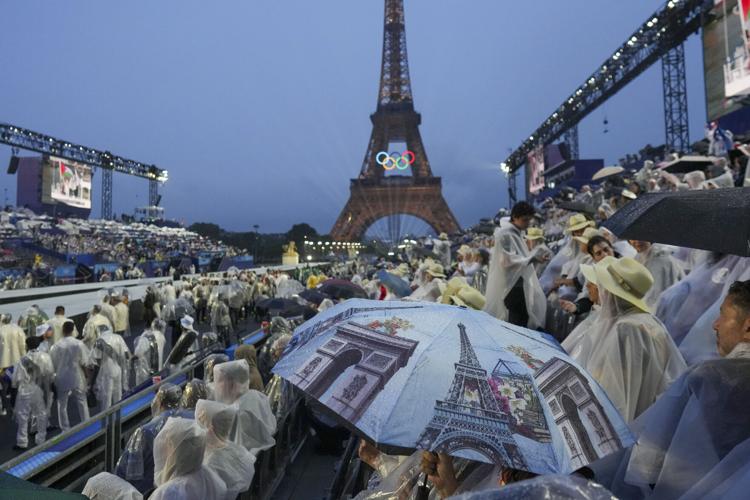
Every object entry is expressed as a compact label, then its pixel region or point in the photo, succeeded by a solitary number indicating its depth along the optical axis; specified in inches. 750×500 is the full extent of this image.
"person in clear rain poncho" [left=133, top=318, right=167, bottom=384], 367.2
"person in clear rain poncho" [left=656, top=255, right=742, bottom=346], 146.9
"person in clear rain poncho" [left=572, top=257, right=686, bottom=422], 98.7
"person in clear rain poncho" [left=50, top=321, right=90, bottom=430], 293.4
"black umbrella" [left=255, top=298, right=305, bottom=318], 387.9
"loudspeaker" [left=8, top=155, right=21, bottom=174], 1550.9
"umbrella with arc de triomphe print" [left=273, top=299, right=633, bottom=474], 58.9
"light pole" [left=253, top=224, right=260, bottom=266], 2142.8
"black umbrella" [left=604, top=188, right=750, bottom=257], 61.4
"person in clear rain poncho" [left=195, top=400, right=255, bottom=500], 118.7
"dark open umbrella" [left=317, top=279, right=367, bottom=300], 380.8
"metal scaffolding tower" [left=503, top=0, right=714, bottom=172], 891.4
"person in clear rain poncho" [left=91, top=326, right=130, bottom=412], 318.0
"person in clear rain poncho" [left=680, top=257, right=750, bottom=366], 118.8
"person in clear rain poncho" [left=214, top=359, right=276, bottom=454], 157.8
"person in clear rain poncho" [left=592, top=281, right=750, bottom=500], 63.4
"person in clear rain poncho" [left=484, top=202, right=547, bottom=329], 182.9
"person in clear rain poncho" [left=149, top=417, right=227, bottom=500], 100.9
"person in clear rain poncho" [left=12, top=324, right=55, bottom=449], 274.8
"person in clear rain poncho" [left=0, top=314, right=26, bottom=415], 329.1
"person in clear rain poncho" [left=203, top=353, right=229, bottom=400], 191.6
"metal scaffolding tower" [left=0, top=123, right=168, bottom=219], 1445.6
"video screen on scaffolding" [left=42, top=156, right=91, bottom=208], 1754.4
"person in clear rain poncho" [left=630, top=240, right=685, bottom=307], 190.1
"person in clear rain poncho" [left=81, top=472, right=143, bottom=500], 93.2
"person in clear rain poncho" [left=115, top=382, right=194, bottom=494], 135.3
